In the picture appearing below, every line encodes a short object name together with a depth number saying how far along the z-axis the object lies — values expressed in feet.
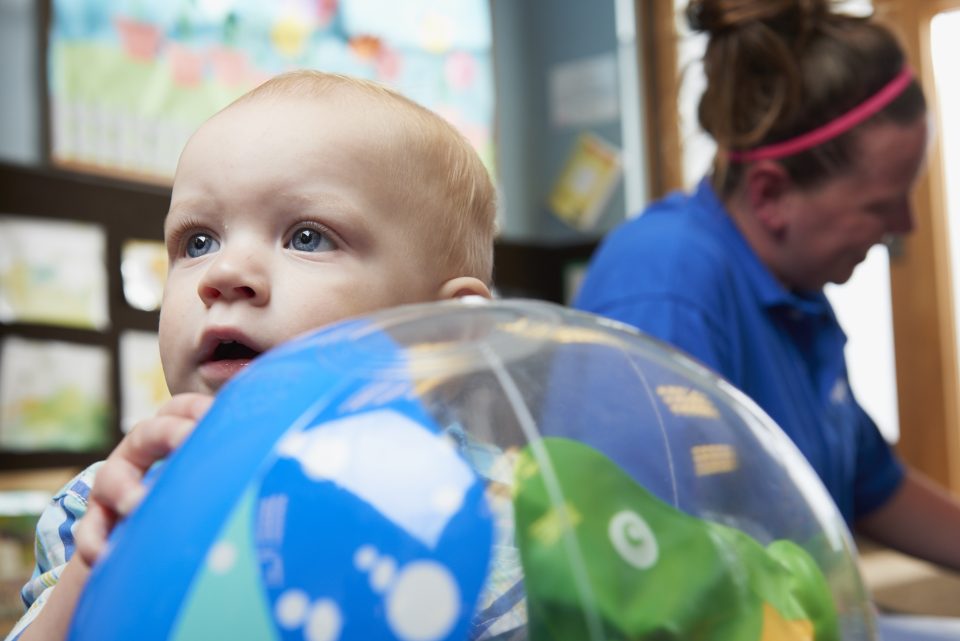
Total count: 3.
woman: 4.49
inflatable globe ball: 1.25
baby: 2.06
